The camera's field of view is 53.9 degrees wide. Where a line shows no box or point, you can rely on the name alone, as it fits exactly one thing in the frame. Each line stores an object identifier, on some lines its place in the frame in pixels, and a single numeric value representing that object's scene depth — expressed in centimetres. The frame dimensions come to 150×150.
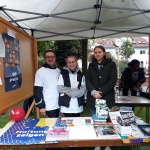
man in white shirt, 202
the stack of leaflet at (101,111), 156
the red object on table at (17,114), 167
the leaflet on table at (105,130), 130
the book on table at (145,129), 131
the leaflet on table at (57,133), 126
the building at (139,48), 2094
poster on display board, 185
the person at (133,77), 369
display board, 179
